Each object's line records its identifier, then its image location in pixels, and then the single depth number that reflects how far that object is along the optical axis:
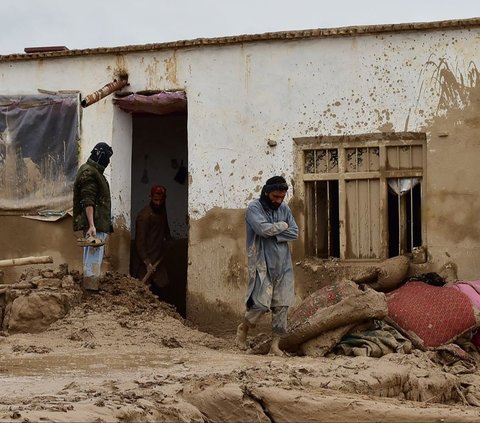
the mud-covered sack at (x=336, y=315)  11.28
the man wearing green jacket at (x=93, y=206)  12.80
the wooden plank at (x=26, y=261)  12.09
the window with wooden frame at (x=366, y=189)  13.42
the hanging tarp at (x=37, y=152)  14.71
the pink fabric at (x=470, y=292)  11.79
